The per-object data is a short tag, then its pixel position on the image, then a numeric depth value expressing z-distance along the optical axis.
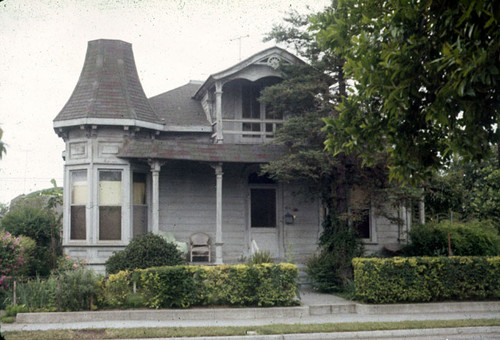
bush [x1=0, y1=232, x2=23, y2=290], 15.05
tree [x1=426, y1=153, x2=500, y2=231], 23.07
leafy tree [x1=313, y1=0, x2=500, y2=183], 6.67
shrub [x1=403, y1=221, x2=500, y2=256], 18.20
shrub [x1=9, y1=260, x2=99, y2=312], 13.24
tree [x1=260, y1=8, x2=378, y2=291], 17.05
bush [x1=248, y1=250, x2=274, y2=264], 15.32
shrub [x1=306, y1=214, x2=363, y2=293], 16.97
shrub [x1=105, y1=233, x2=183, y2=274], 15.85
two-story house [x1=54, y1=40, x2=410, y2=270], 18.34
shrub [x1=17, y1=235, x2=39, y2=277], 16.19
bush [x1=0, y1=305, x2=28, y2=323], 13.12
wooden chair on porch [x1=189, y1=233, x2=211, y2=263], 19.05
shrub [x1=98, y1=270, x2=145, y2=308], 13.71
